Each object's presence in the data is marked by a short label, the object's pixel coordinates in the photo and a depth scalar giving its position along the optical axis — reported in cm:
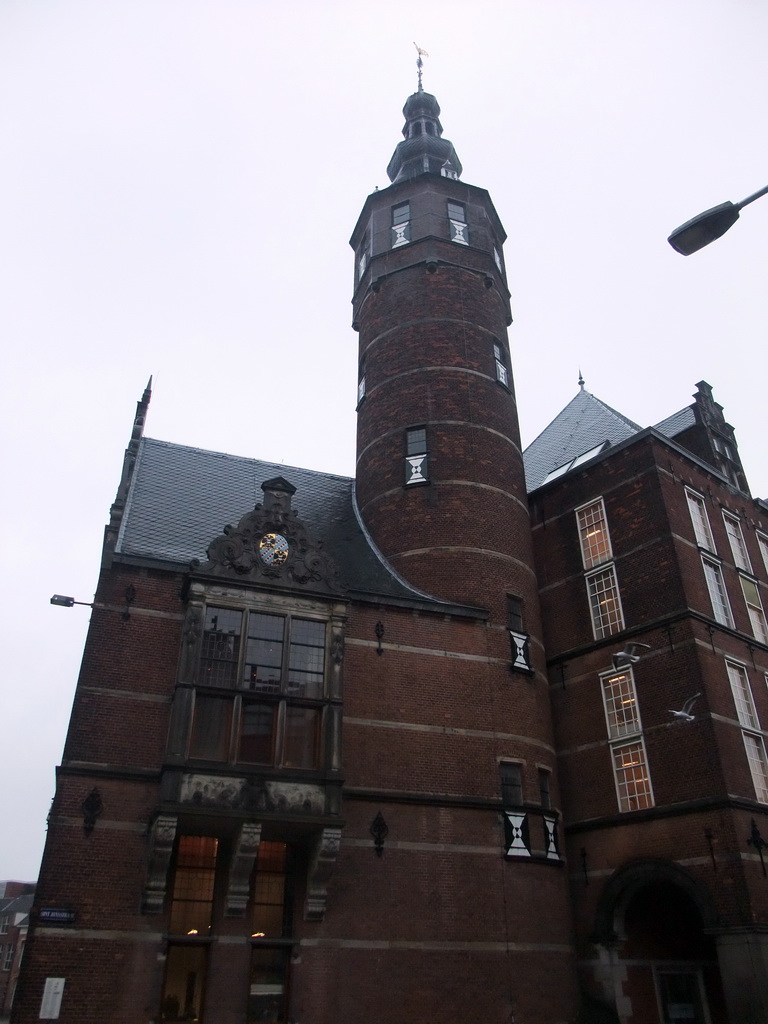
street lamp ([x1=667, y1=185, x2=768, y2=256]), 805
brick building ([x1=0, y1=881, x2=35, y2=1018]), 5747
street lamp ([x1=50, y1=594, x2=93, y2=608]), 1720
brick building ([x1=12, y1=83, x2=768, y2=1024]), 1531
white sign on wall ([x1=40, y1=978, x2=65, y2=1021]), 1371
